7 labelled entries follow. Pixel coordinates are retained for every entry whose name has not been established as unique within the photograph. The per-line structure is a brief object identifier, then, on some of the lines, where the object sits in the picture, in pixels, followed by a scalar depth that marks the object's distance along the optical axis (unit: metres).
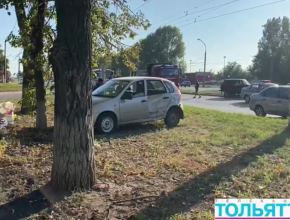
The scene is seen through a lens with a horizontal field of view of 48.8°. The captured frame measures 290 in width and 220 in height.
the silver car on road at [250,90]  25.04
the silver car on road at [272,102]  14.68
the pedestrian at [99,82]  13.91
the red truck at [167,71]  28.91
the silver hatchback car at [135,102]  8.98
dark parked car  30.97
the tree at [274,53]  65.12
